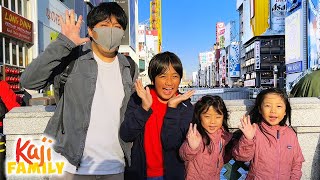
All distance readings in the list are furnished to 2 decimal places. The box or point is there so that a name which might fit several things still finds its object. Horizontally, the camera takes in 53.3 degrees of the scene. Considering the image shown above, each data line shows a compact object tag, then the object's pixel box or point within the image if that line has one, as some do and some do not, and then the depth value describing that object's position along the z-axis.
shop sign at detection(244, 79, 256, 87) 78.25
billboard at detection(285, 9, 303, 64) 45.57
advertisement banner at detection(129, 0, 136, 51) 65.88
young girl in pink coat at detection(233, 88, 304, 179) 2.82
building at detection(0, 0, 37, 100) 14.41
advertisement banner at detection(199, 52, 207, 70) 194.73
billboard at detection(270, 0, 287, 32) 71.00
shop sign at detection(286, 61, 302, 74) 45.59
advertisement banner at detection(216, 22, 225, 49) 139.38
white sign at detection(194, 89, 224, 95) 27.44
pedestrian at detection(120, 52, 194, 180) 2.60
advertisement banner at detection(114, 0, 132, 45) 60.81
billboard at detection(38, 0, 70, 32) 18.58
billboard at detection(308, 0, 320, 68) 38.97
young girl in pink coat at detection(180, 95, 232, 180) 2.69
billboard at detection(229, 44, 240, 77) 99.00
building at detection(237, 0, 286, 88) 73.69
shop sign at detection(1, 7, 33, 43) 14.19
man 2.45
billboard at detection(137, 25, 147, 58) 97.62
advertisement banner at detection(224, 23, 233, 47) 116.56
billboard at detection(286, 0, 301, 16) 46.02
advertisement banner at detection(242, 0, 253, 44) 85.06
